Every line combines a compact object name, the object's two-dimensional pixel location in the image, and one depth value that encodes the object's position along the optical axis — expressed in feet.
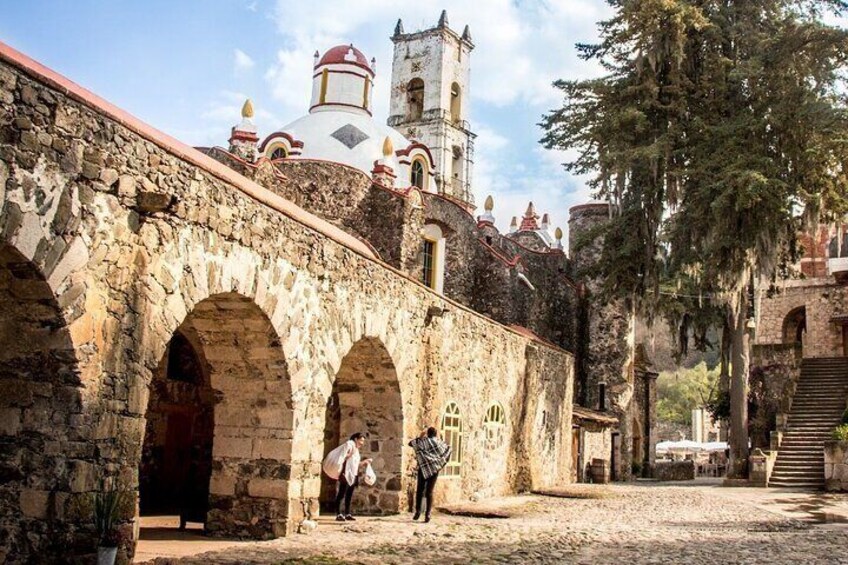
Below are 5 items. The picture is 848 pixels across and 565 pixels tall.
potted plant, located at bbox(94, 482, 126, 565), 21.33
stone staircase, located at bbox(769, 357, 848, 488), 72.90
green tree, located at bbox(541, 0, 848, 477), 65.51
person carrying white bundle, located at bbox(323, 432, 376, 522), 37.24
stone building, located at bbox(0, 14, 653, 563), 21.40
